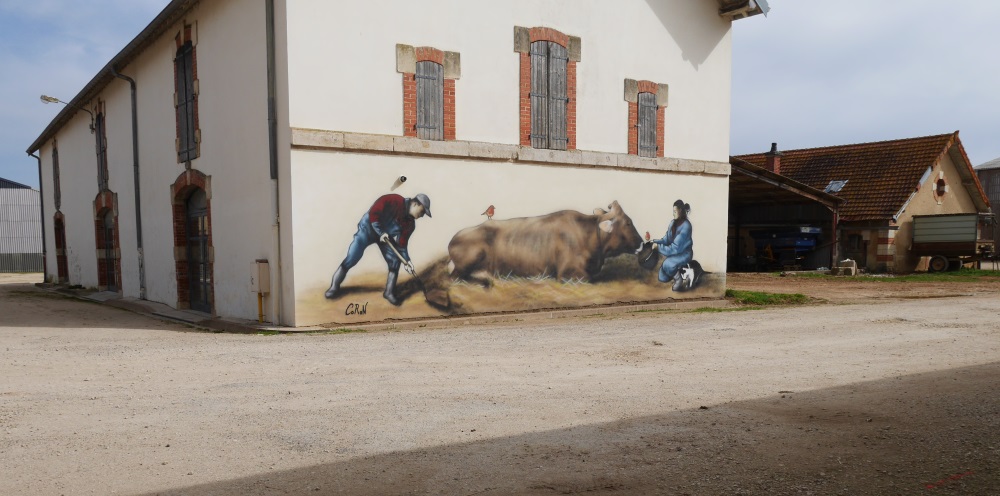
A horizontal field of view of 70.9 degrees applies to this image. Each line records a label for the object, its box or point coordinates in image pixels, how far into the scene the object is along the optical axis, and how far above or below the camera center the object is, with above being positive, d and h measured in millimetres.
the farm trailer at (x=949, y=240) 24094 -757
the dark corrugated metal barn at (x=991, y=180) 37875 +2086
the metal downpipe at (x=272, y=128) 10859 +1443
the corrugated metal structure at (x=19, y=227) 38781 -278
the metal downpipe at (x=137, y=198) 16641 +562
